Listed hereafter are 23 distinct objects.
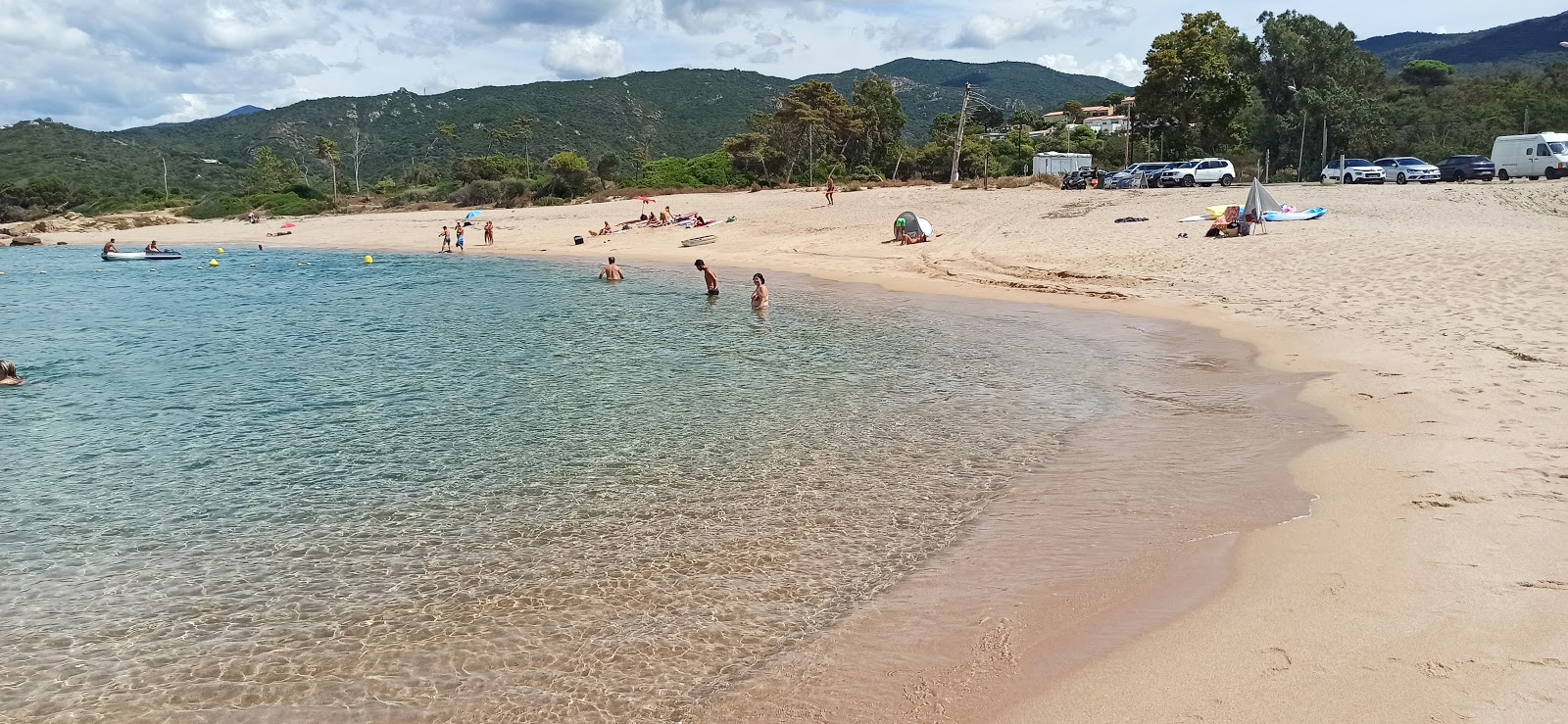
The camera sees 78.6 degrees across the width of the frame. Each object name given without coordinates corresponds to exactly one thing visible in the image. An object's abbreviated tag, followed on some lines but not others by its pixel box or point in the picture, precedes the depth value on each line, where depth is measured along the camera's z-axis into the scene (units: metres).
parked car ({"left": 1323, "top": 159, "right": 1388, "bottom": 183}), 38.97
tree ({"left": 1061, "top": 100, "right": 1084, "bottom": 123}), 101.31
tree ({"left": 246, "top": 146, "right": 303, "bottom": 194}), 74.31
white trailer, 60.12
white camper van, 36.19
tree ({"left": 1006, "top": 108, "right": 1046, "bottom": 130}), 96.00
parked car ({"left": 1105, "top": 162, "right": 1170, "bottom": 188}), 39.78
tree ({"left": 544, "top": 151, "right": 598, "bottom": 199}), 57.09
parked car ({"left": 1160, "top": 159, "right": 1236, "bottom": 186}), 38.19
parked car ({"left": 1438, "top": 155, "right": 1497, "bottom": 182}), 37.28
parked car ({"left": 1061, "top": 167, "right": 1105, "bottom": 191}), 41.03
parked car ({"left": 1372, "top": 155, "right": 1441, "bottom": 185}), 37.88
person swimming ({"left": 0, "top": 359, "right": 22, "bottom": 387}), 13.52
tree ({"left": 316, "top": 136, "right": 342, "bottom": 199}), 75.31
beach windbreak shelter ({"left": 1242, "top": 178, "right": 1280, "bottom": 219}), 23.00
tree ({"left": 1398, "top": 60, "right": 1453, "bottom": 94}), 102.54
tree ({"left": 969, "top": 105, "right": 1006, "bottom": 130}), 112.12
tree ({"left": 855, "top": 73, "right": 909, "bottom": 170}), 70.75
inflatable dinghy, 37.28
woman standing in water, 18.60
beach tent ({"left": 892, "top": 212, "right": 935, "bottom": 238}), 28.83
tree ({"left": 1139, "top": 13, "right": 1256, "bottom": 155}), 52.44
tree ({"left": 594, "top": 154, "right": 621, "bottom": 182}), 66.00
